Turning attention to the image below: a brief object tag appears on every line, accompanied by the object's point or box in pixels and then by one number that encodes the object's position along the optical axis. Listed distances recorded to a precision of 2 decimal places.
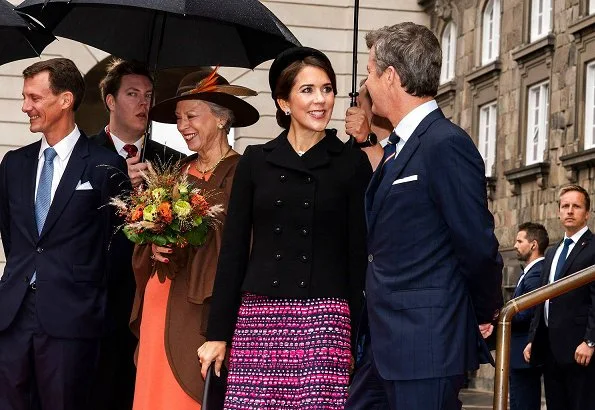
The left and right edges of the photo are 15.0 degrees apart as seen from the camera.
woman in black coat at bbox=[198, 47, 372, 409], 9.70
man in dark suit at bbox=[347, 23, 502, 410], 8.46
